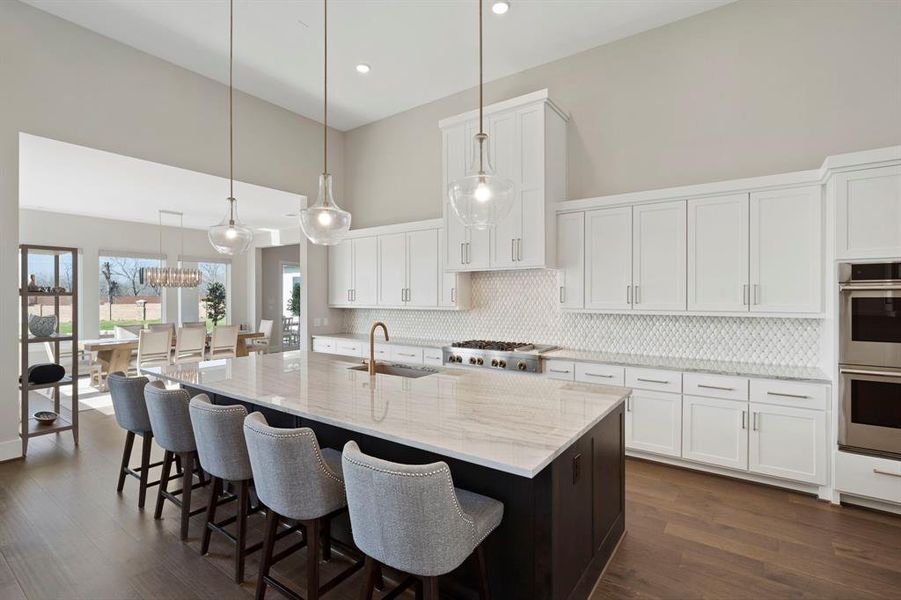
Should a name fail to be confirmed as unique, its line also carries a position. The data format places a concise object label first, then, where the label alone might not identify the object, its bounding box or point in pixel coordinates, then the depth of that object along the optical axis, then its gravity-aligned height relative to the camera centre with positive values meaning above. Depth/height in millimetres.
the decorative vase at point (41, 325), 4191 -247
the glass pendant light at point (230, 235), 3586 +528
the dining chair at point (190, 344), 6922 -713
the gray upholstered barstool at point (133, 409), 2969 -747
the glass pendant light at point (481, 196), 2527 +612
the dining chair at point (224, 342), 7320 -715
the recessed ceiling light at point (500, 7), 3693 +2475
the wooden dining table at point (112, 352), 6496 -806
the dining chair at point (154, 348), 6516 -733
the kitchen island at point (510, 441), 1729 -532
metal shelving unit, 3990 -515
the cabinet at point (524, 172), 4211 +1249
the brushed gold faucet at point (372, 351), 2932 -348
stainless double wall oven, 2730 -363
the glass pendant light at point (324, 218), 3021 +561
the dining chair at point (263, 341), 8398 -826
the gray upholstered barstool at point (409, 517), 1430 -726
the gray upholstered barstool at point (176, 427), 2564 -745
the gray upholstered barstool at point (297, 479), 1779 -744
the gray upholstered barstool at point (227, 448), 2172 -747
